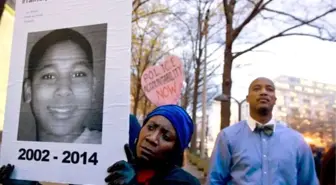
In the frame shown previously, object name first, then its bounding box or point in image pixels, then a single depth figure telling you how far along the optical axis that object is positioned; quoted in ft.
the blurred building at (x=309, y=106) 112.27
